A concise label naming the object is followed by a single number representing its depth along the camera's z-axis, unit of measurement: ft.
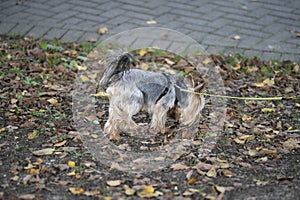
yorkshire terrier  15.14
